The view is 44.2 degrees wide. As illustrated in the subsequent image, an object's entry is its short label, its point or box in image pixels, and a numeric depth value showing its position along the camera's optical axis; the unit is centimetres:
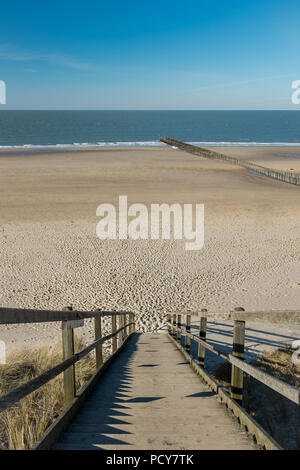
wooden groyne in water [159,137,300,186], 3947
